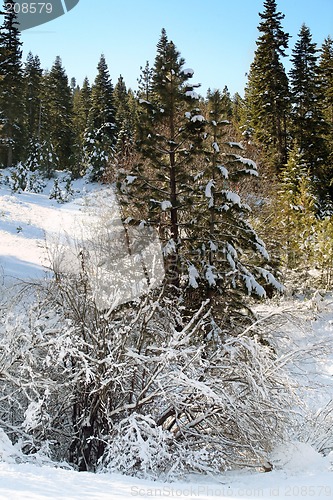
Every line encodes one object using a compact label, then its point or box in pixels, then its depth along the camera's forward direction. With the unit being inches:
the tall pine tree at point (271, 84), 1209.2
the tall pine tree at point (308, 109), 1103.6
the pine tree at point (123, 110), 1319.8
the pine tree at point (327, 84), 1206.3
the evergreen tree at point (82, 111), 1919.0
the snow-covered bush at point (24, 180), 1170.5
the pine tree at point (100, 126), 1412.4
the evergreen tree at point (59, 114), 1647.4
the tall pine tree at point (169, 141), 481.1
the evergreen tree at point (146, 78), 1514.3
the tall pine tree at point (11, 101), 1358.3
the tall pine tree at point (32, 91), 1680.6
